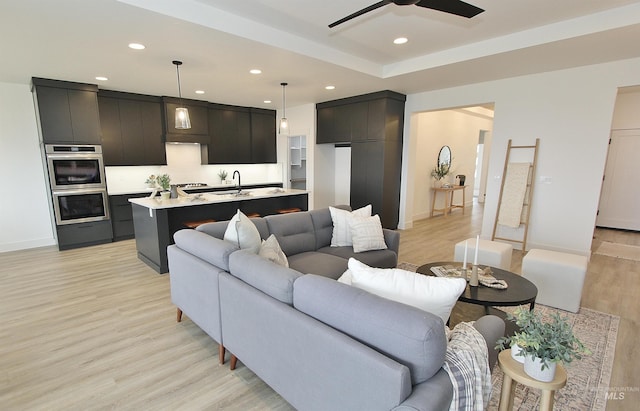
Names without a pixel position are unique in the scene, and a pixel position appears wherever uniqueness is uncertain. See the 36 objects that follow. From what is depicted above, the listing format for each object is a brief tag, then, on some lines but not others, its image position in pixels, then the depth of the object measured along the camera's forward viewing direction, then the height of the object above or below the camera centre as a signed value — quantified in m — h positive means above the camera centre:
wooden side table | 1.18 -0.85
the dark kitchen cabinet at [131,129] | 5.51 +0.48
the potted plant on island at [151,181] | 5.67 -0.48
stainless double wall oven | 4.77 -0.46
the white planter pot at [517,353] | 1.26 -0.79
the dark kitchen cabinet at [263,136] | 7.61 +0.51
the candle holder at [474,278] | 2.47 -0.94
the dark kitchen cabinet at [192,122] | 6.14 +0.69
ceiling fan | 2.15 +1.12
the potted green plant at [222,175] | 7.45 -0.45
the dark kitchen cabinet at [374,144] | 5.85 +0.28
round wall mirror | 7.94 +0.07
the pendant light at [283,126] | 4.94 +0.49
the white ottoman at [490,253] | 3.53 -1.08
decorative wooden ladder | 4.73 -0.45
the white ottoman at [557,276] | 2.96 -1.14
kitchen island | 3.93 -0.83
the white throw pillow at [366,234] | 3.32 -0.82
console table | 7.75 -1.04
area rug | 1.87 -1.44
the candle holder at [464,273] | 2.52 -0.92
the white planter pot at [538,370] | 1.16 -0.79
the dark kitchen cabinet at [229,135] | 6.93 +0.49
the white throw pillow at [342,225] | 3.49 -0.76
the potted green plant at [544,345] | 1.13 -0.68
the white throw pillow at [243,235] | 2.46 -0.63
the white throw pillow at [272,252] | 2.40 -0.75
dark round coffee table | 2.24 -1.01
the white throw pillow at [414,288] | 1.41 -0.60
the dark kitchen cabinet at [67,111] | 4.61 +0.66
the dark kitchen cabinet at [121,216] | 5.39 -1.08
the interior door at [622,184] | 6.12 -0.46
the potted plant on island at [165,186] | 4.28 -0.42
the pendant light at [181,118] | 3.81 +0.46
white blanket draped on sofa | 1.20 -0.85
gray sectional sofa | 1.16 -0.81
